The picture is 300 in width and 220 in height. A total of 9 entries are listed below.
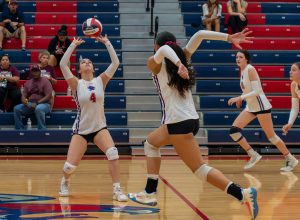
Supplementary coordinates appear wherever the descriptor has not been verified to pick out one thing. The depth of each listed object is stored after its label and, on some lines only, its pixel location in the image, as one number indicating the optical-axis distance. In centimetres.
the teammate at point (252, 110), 1030
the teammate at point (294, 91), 988
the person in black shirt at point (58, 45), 1468
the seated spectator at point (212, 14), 1630
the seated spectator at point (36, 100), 1334
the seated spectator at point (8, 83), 1382
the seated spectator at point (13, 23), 1585
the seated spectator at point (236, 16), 1625
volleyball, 801
